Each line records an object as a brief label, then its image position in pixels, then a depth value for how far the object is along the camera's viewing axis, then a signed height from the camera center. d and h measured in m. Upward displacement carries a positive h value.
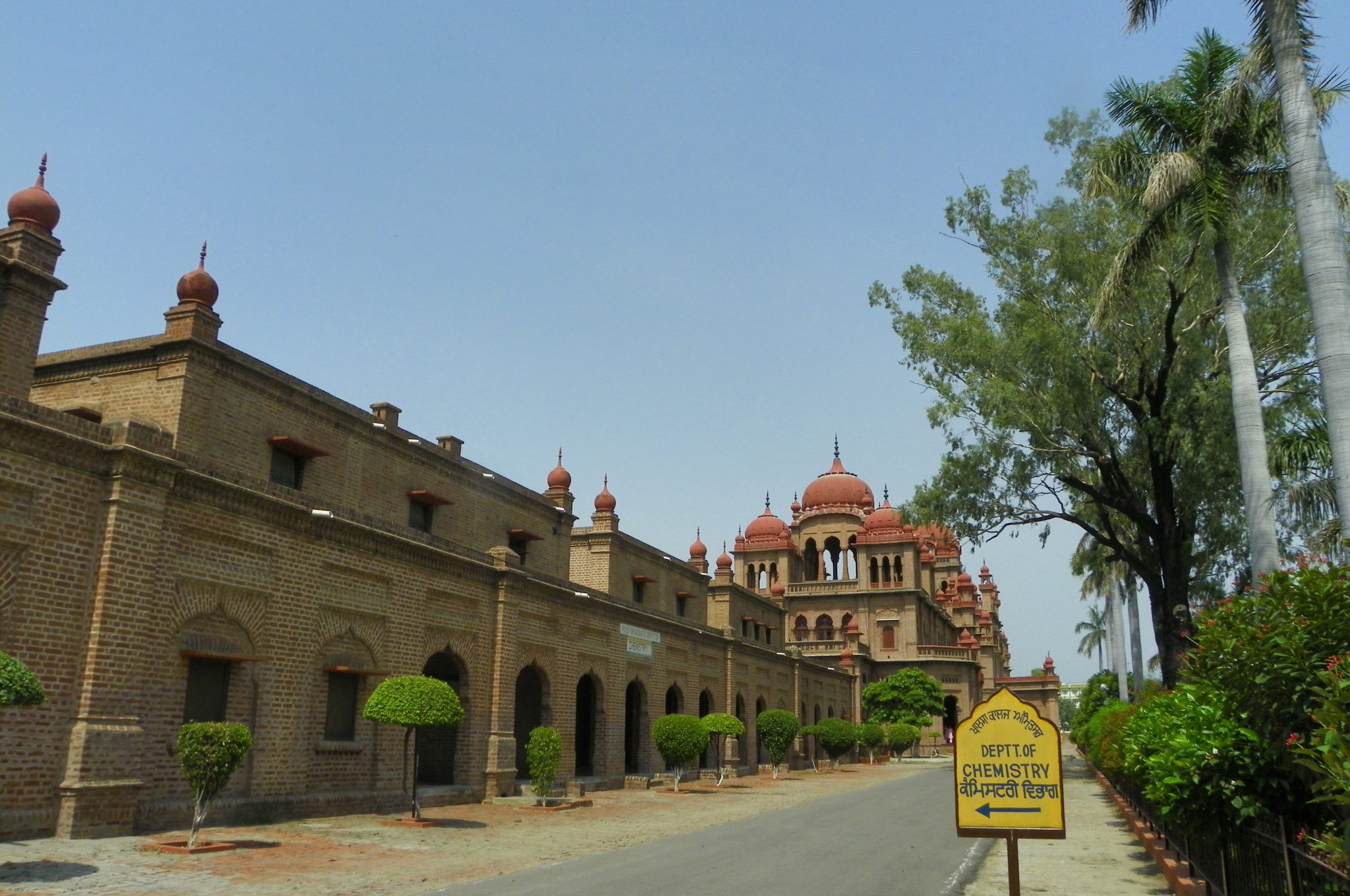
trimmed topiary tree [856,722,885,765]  54.75 -2.06
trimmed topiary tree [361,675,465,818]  17.86 -0.26
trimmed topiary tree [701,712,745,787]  31.06 -0.92
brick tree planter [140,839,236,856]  13.20 -2.11
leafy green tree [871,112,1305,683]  22.98 +7.55
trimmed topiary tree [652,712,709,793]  29.00 -1.23
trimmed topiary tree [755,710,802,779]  38.03 -1.30
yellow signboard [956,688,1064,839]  6.95 -0.50
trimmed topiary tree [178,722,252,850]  13.91 -0.99
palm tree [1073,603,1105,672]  95.00 +6.65
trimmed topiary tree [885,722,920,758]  57.25 -2.02
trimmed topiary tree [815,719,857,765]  45.94 -1.72
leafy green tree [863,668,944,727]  59.59 +0.00
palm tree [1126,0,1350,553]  12.11 +6.12
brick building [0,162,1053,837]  13.85 +1.73
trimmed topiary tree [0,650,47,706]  10.64 -0.03
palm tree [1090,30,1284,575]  16.11 +9.42
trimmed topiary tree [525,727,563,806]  22.38 -1.46
